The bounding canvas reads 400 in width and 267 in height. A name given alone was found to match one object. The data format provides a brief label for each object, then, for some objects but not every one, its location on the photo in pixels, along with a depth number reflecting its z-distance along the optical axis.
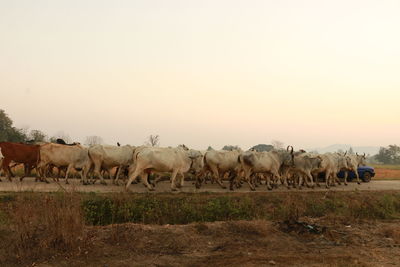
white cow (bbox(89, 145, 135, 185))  18.89
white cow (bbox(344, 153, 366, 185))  23.73
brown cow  18.66
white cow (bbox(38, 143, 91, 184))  18.27
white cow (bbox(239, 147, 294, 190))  18.70
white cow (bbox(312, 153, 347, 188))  21.46
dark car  25.60
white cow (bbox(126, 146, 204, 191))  16.30
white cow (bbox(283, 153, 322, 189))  20.23
